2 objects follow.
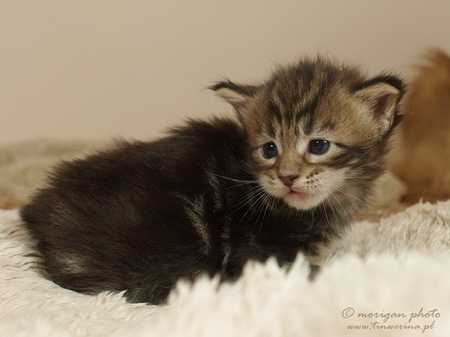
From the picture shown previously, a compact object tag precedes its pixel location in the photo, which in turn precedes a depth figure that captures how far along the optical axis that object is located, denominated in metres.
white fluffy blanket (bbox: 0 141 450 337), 0.25
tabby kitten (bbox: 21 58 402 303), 0.32
